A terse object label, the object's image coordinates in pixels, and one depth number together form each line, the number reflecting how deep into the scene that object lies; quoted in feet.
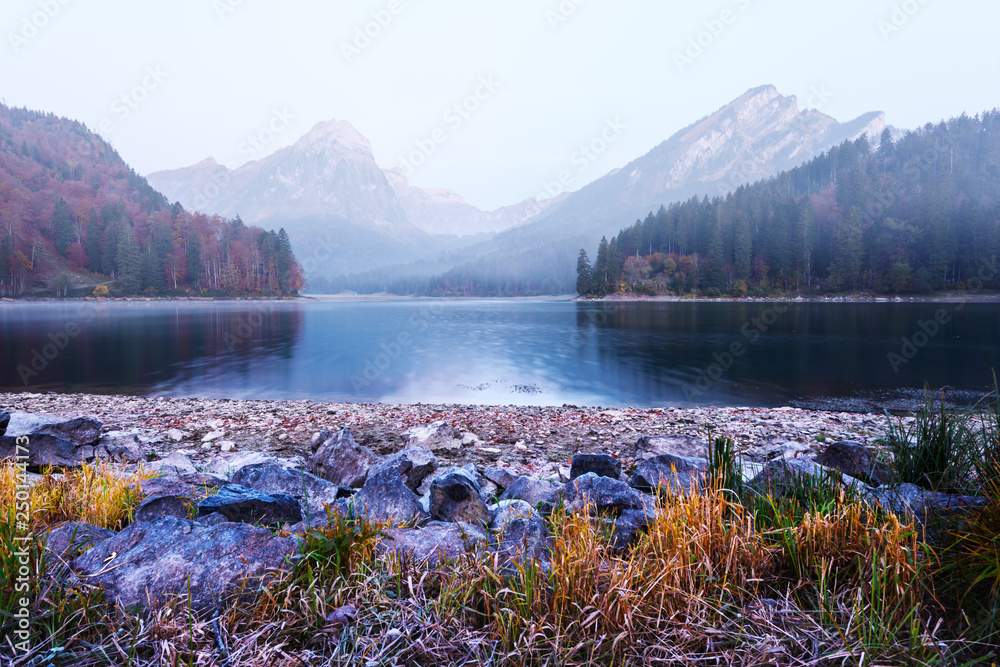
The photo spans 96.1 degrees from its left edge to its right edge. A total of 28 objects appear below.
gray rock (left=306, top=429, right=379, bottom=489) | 18.86
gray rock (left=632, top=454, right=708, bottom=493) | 15.80
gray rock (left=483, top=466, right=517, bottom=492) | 17.90
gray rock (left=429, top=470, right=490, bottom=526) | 13.01
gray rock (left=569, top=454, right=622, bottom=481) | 17.79
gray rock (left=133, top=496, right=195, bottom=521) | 11.51
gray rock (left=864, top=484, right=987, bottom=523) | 9.46
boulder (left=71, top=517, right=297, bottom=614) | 7.74
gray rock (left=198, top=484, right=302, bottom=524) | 11.63
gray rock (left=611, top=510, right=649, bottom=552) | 9.80
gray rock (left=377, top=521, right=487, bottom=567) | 8.99
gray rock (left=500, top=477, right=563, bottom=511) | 14.42
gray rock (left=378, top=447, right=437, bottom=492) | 16.94
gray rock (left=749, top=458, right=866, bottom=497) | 11.06
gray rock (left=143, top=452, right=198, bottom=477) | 17.20
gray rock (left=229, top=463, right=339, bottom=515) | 15.06
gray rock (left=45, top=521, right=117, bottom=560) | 8.79
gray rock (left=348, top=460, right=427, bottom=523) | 12.01
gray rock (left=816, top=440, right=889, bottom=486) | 15.55
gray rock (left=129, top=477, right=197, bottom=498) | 13.11
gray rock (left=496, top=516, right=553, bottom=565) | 8.75
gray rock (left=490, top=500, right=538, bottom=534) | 11.39
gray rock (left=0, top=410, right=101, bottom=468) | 19.47
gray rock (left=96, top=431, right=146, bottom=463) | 22.81
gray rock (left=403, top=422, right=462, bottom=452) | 27.50
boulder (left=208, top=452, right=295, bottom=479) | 19.35
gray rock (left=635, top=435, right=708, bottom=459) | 22.68
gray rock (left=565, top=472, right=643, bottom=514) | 12.28
